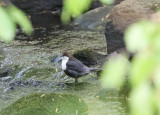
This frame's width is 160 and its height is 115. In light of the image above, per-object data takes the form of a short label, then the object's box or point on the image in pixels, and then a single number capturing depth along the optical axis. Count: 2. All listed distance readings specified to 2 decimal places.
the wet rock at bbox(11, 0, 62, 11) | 31.09
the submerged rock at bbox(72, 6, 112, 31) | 25.05
